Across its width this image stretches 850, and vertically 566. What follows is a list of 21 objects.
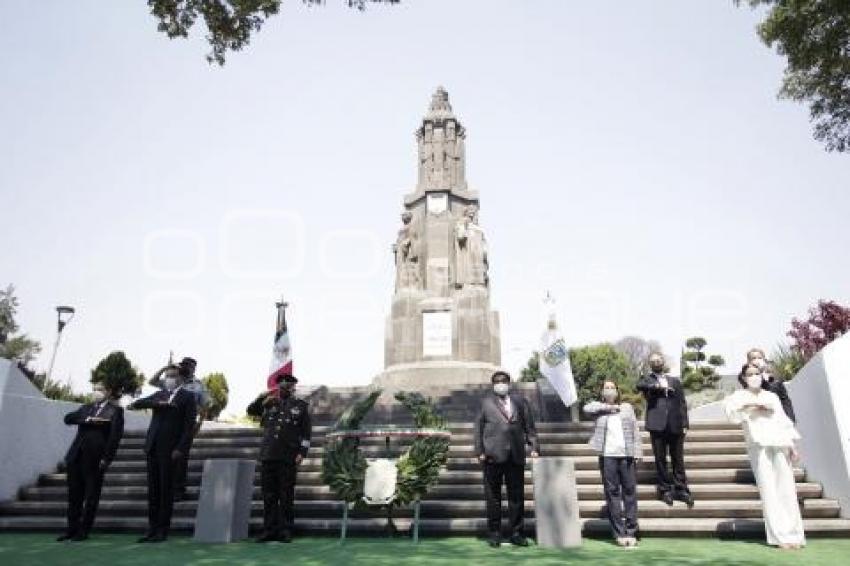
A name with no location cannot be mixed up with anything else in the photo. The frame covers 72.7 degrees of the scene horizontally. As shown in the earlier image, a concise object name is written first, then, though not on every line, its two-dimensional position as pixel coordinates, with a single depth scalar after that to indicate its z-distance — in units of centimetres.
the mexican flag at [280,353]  1521
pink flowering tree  1753
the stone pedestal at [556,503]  623
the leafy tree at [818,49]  1234
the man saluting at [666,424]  762
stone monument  1720
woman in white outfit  615
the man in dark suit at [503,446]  646
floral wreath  662
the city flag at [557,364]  1338
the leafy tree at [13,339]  4894
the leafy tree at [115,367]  2142
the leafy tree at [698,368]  4912
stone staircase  703
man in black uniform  674
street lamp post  1980
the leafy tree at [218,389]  2753
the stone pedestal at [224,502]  669
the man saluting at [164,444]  682
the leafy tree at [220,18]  980
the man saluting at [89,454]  695
